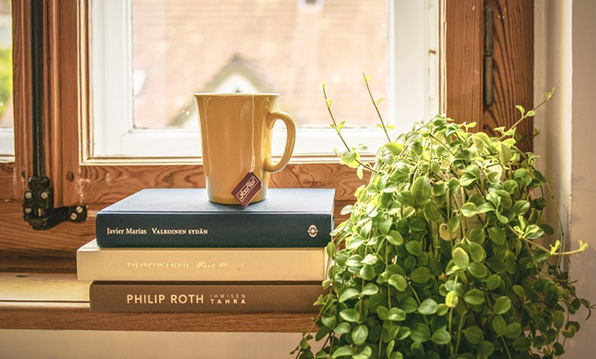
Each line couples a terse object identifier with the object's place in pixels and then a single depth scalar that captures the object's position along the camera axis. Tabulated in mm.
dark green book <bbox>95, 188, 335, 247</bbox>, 1056
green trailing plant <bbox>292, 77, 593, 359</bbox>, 875
